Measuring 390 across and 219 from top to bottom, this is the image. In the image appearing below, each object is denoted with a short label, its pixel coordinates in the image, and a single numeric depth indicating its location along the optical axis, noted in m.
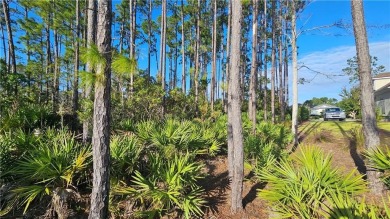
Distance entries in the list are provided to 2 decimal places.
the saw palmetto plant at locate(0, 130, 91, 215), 4.85
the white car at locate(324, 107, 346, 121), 29.71
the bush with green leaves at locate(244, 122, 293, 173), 7.69
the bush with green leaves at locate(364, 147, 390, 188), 4.90
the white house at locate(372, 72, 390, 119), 29.98
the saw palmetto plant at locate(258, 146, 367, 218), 4.39
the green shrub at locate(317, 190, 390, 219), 2.96
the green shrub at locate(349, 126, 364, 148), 10.70
